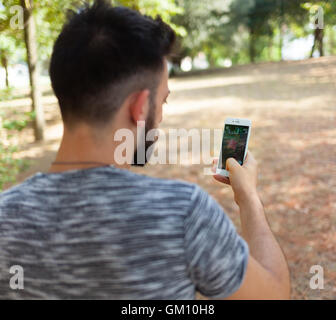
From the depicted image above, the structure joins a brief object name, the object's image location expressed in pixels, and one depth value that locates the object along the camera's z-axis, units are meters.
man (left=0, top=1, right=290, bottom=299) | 0.87
